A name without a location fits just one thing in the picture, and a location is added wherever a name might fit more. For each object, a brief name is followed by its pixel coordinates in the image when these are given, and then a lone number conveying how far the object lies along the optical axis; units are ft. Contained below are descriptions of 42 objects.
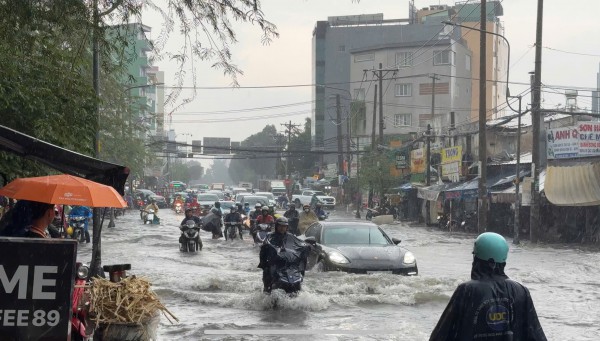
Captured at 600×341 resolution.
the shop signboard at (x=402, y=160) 213.87
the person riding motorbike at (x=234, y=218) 114.62
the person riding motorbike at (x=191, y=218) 96.22
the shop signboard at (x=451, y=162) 169.27
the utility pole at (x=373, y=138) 231.09
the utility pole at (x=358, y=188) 213.87
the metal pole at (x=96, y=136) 33.63
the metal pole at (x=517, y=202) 121.90
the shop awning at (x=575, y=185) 119.24
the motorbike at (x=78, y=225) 96.63
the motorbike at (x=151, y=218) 158.19
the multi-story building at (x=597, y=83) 450.05
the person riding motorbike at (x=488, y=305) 18.75
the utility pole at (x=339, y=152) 249.96
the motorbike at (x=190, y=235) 96.43
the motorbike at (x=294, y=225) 101.09
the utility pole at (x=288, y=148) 380.37
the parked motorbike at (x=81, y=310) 28.60
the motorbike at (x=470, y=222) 155.22
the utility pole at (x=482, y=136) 121.90
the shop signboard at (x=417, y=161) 207.31
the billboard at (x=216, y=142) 426.35
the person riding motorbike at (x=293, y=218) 101.19
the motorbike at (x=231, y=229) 114.42
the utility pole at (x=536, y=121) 116.67
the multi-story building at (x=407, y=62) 306.55
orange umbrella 30.45
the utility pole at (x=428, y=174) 183.83
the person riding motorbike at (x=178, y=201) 213.25
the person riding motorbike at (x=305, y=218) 100.13
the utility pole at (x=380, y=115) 211.41
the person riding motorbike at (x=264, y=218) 97.30
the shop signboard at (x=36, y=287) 22.00
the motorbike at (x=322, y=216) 127.03
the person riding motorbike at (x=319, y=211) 127.24
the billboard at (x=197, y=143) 414.82
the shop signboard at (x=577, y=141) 124.76
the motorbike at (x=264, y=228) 95.29
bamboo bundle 30.30
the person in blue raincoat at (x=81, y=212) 95.25
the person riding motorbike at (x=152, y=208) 159.12
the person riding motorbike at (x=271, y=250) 50.44
